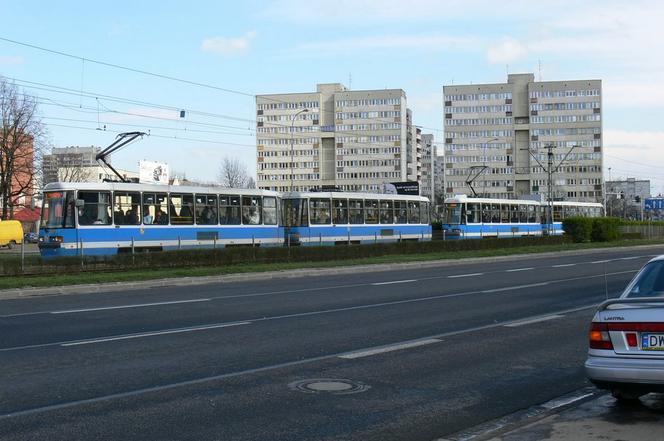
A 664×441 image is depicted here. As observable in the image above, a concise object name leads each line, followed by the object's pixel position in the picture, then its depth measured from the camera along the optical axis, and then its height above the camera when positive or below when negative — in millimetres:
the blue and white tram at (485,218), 53219 -13
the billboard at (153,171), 58862 +4286
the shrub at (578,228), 56500 -889
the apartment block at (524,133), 140750 +16499
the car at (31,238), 73562 -1538
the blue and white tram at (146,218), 29406 +159
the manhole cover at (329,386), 7969 -1863
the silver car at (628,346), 6352 -1166
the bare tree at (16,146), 56375 +6117
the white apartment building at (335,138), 147500 +16844
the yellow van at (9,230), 45625 -435
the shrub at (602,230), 58291 -1090
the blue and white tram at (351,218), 40125 +84
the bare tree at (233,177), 105800 +6662
